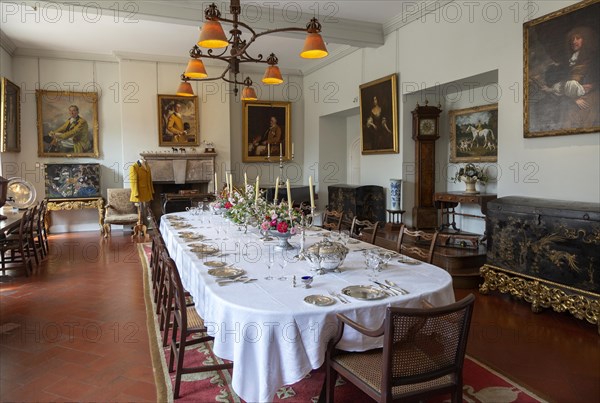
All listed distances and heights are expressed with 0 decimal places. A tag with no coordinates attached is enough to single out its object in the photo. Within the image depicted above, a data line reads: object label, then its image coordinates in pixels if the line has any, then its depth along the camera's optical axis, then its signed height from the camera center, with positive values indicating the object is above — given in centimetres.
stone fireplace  952 +30
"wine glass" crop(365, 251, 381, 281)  273 -52
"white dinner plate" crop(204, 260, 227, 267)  298 -53
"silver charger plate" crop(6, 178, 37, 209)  608 -5
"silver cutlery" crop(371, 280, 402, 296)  236 -58
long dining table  207 -63
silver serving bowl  276 -45
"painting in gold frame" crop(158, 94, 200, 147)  971 +151
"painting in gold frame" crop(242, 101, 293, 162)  1060 +137
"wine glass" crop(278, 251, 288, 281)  265 -54
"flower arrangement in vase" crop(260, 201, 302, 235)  345 -27
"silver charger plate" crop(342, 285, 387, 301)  230 -58
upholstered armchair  902 -39
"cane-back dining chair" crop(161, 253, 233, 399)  261 -94
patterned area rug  268 -131
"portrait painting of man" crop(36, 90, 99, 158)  926 +142
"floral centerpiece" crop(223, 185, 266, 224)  422 -21
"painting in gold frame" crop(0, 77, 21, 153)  760 +136
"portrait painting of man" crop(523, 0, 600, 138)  419 +114
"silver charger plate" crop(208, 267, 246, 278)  270 -54
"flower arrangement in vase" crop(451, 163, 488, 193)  632 +13
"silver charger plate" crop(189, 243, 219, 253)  343 -50
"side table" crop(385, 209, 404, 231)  717 -59
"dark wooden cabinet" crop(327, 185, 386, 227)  794 -32
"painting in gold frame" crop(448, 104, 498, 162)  654 +79
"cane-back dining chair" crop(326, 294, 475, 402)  184 -77
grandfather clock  705 +37
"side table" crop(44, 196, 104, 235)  903 -33
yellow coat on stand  859 +10
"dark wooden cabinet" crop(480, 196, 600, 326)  373 -67
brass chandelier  343 +121
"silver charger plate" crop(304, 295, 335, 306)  219 -59
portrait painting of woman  727 +122
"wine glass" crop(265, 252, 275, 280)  267 -54
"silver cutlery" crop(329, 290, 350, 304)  223 -59
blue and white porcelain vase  717 -13
